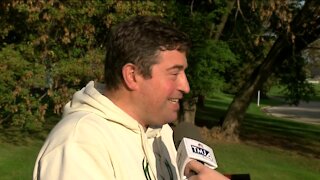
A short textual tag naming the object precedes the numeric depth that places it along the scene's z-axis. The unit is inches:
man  77.3
